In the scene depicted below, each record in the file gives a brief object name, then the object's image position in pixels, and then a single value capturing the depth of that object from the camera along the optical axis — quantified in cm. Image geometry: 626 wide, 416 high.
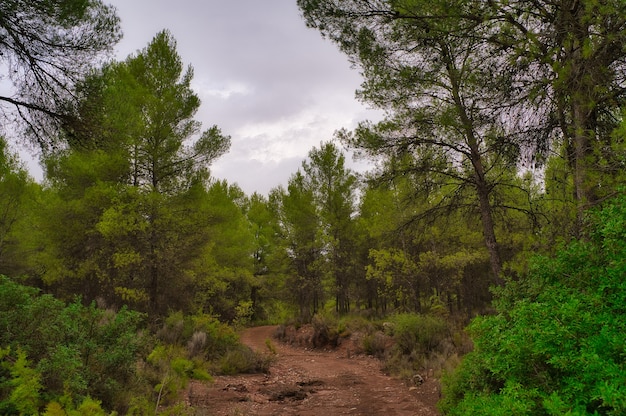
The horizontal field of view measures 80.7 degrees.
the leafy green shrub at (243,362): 990
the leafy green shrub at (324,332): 1609
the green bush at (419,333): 1104
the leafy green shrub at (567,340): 252
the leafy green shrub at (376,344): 1303
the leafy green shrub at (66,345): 432
